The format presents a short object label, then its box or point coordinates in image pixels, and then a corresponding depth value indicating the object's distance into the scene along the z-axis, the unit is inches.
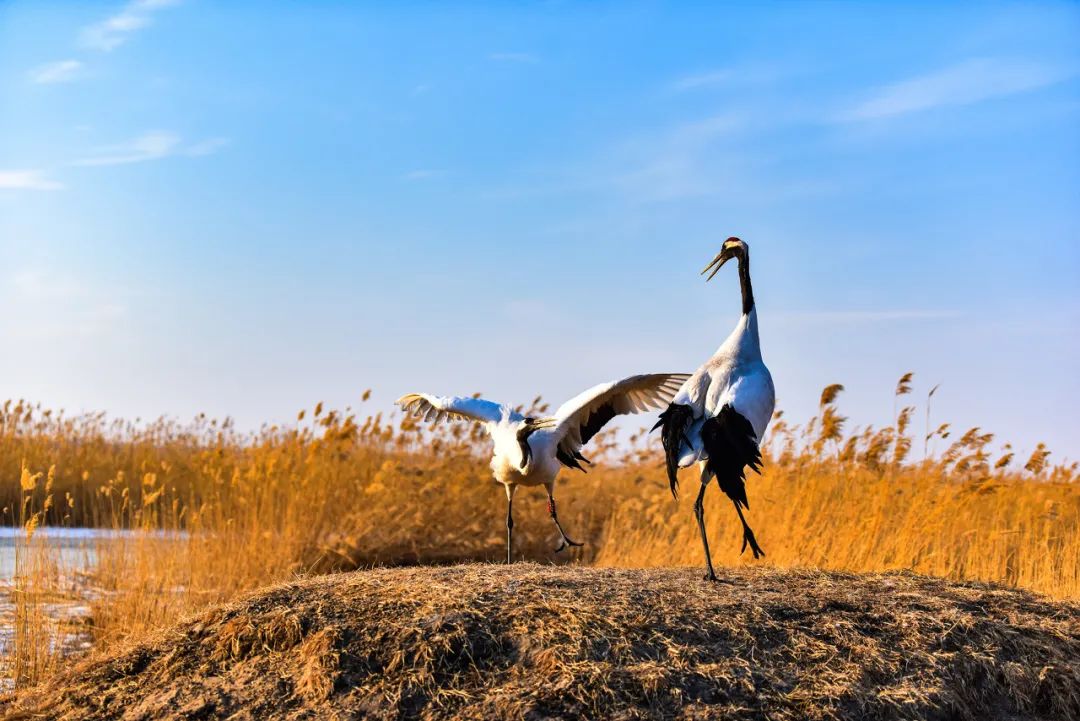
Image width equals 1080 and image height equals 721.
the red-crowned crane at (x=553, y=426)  287.3
